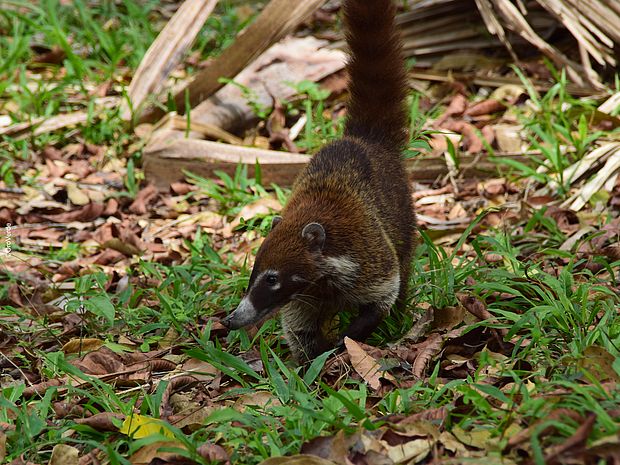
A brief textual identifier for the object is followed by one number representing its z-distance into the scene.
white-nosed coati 7.25
